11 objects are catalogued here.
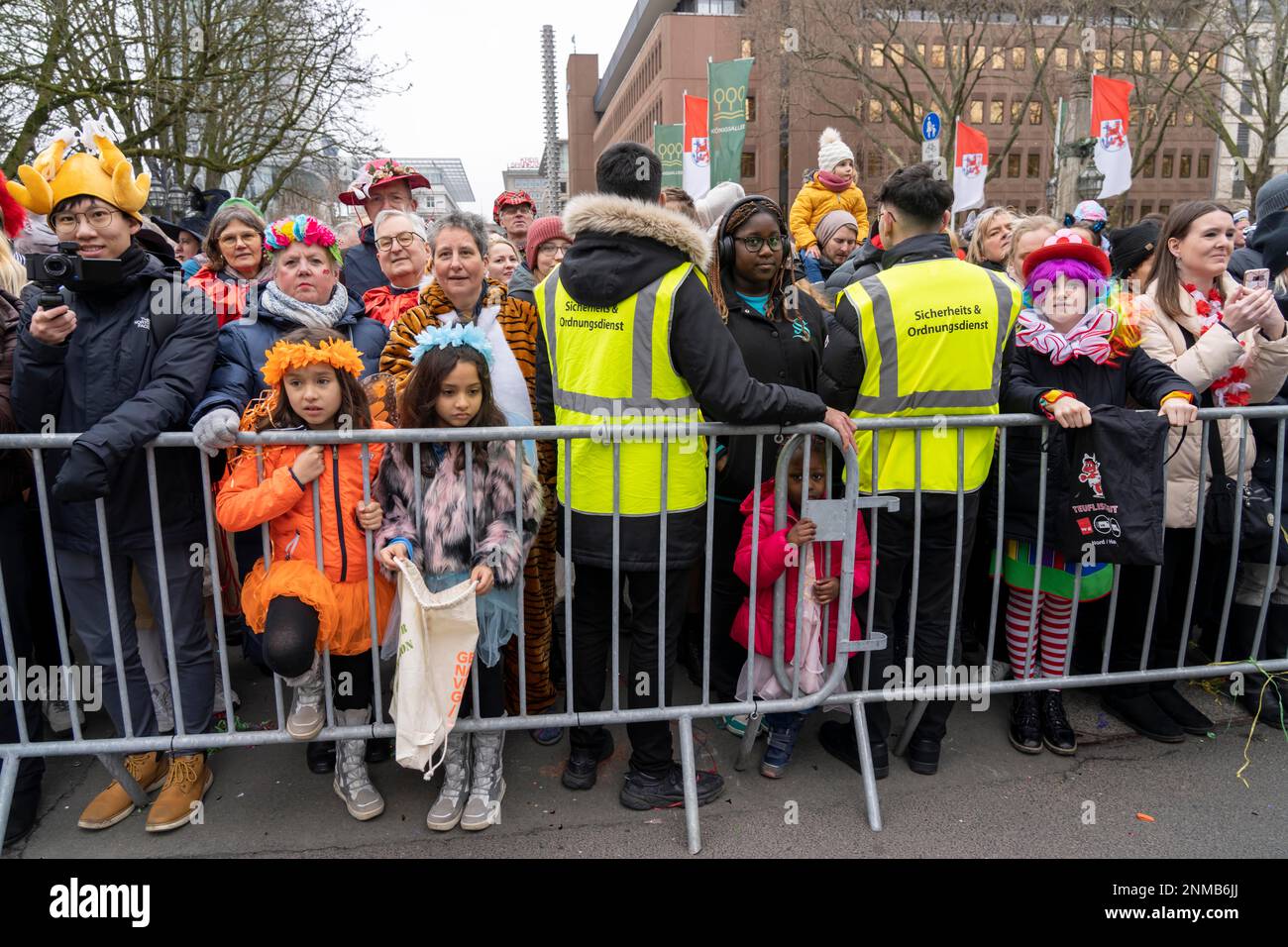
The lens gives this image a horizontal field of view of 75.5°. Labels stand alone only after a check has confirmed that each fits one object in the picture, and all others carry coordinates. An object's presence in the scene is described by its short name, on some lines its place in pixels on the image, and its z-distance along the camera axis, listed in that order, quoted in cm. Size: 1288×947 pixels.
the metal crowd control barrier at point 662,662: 308
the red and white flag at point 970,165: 1293
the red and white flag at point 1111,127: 1173
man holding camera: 317
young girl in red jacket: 343
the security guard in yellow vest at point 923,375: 337
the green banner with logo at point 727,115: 1412
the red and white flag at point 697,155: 1362
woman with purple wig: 364
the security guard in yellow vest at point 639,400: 312
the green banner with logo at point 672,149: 1531
